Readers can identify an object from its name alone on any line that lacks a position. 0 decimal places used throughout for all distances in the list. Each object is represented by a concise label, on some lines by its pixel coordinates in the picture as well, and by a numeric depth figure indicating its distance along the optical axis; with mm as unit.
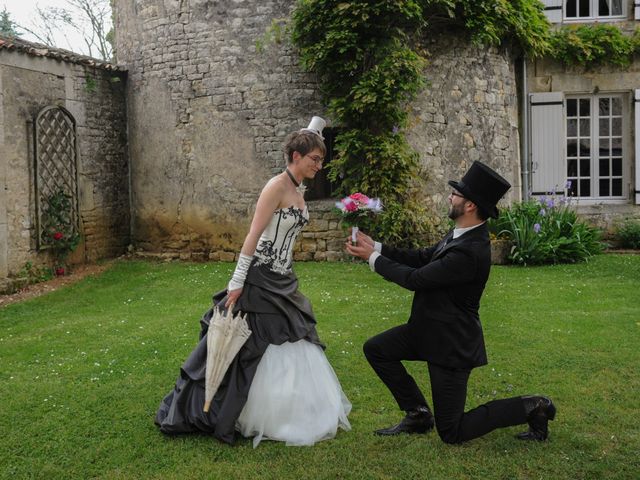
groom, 3564
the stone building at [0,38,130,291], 9391
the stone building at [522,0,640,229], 12031
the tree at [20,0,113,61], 22281
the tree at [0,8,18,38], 24734
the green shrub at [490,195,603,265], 10289
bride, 3855
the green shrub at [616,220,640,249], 11789
